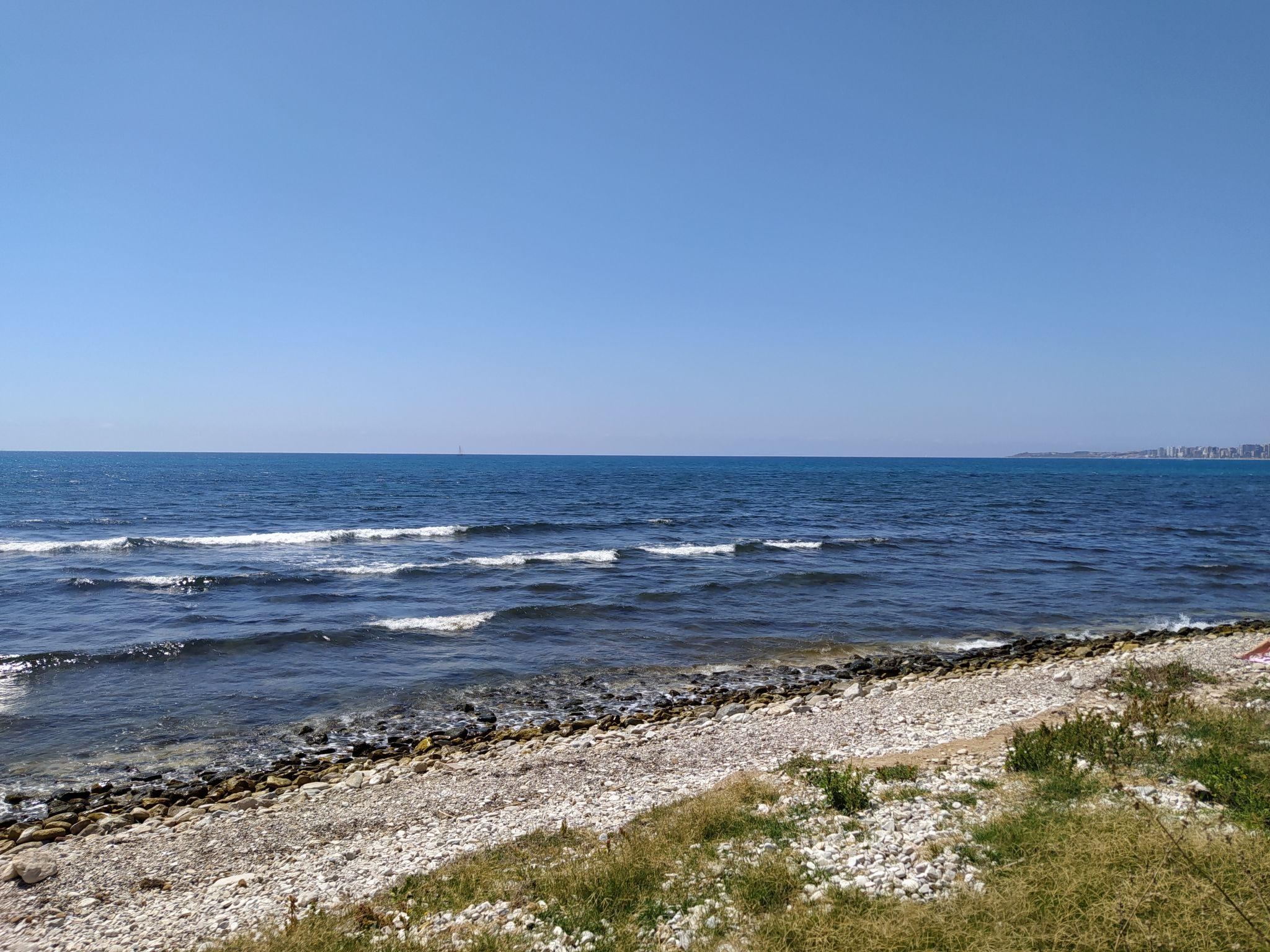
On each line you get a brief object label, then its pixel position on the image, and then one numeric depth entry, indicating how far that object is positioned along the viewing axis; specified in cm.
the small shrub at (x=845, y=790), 804
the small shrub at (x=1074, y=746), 865
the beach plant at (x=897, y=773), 903
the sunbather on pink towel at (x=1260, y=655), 1506
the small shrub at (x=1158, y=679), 1288
